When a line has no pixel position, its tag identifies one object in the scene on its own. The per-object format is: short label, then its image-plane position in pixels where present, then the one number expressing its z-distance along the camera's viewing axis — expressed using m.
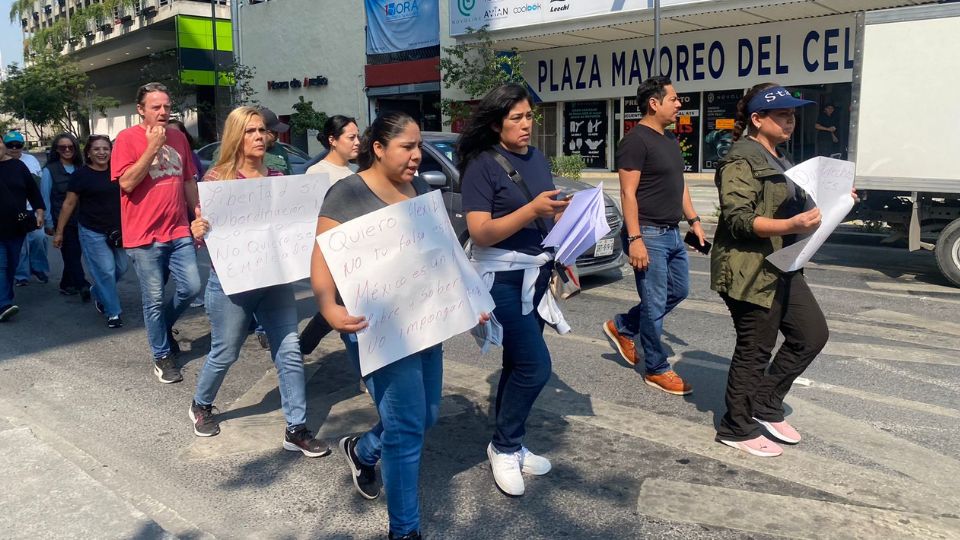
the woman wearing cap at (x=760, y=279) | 3.77
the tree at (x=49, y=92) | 50.69
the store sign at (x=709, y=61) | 18.56
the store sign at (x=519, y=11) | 19.59
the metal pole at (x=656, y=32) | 15.59
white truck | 8.53
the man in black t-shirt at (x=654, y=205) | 4.80
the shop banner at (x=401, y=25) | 25.59
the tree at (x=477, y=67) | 22.80
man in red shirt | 5.06
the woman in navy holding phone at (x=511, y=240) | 3.42
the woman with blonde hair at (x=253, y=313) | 4.12
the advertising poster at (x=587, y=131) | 23.52
